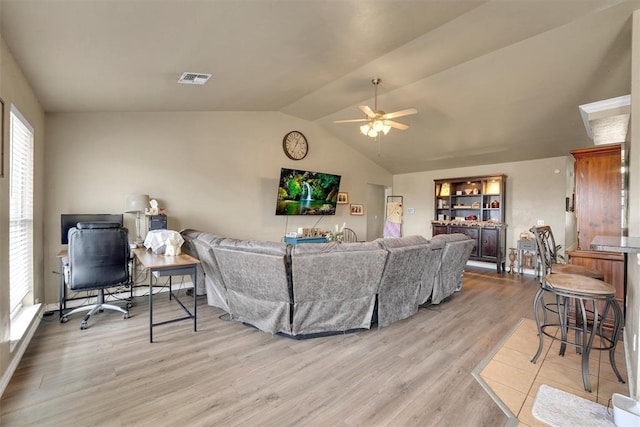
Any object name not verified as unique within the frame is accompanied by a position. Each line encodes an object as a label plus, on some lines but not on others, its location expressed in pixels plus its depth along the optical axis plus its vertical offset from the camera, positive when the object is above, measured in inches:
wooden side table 112.9 -23.1
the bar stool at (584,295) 85.0 -25.4
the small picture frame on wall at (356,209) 290.5 +0.1
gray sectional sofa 111.5 -30.0
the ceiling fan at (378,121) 150.9 +48.1
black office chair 123.0 -23.3
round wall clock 239.2 +53.7
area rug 71.8 -52.3
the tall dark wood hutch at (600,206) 124.3 +2.8
